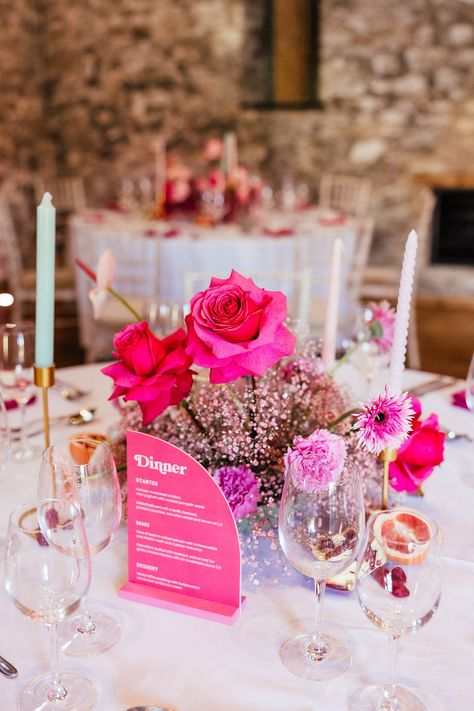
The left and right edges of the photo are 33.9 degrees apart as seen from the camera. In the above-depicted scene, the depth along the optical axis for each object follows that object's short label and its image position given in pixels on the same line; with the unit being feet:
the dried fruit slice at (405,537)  2.77
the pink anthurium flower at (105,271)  3.97
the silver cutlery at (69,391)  5.87
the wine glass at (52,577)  2.72
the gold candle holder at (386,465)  3.53
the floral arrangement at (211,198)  13.89
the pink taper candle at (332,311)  4.13
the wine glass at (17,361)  5.25
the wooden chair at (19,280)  13.62
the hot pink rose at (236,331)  3.17
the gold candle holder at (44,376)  3.79
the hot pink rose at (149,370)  3.32
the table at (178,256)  12.63
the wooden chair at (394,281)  13.93
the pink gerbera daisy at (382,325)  5.08
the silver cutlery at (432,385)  6.05
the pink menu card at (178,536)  3.28
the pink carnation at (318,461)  2.94
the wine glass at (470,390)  5.04
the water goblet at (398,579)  2.77
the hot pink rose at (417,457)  3.86
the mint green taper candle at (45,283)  3.59
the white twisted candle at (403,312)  3.26
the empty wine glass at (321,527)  2.93
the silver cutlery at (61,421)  5.31
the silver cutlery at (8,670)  2.96
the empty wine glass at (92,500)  3.23
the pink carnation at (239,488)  3.43
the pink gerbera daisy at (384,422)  3.04
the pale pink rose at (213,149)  14.92
